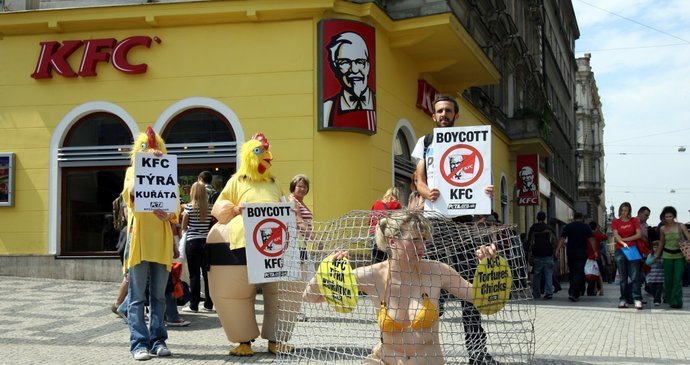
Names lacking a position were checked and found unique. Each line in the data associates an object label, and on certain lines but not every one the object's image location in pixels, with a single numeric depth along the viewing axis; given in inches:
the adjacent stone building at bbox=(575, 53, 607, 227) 3368.6
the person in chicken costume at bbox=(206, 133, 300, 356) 250.7
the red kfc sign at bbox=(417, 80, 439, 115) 690.0
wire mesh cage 174.1
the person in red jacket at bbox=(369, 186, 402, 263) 363.9
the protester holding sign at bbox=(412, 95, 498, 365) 240.2
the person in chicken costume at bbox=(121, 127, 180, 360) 247.9
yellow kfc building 538.3
